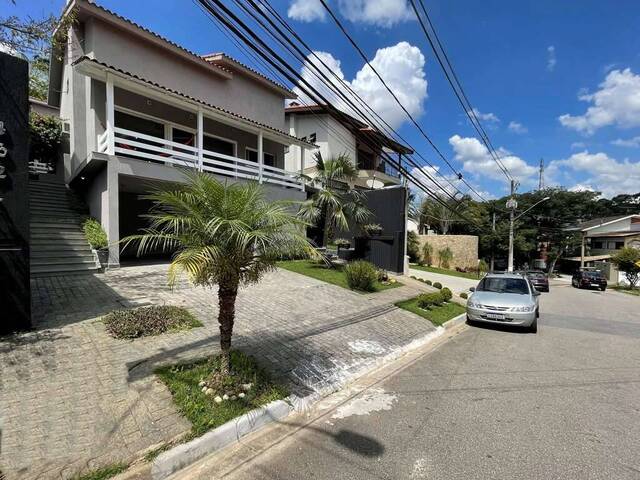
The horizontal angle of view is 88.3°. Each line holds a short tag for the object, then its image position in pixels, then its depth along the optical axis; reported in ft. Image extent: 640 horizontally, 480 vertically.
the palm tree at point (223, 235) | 12.04
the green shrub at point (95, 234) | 32.35
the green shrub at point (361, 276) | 36.70
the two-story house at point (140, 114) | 34.40
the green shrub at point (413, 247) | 92.85
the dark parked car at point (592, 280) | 90.14
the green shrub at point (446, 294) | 38.60
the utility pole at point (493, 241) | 132.67
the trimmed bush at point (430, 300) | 34.78
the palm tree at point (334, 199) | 44.19
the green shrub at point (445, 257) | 92.27
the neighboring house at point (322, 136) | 82.38
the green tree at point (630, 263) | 90.58
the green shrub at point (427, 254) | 95.04
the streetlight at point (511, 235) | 88.02
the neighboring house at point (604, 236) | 136.26
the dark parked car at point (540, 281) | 76.77
